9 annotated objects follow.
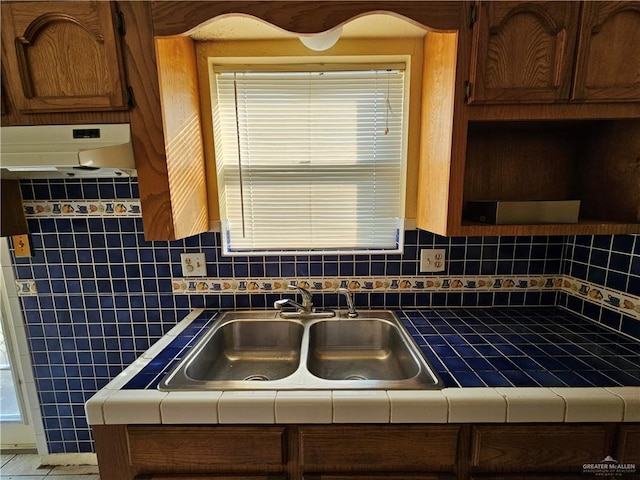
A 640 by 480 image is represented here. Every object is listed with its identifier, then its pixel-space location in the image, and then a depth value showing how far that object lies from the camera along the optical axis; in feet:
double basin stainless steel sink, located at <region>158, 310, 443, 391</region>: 3.68
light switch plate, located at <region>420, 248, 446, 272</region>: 4.47
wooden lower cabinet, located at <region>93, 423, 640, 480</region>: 2.61
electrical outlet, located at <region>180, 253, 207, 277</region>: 4.49
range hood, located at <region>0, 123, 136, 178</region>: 2.84
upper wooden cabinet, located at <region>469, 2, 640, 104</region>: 2.91
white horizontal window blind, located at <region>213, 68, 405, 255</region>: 4.25
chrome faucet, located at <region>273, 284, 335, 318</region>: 4.22
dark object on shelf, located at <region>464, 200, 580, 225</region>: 3.40
